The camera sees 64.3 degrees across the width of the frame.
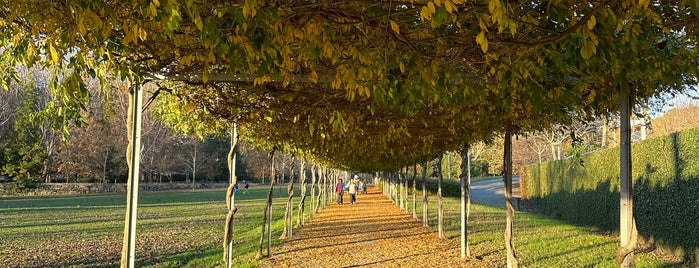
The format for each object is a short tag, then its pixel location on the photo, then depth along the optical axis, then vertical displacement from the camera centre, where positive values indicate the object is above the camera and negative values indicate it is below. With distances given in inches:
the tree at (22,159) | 1579.7 +13.9
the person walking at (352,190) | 1035.9 -45.7
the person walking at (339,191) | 1105.4 -49.7
